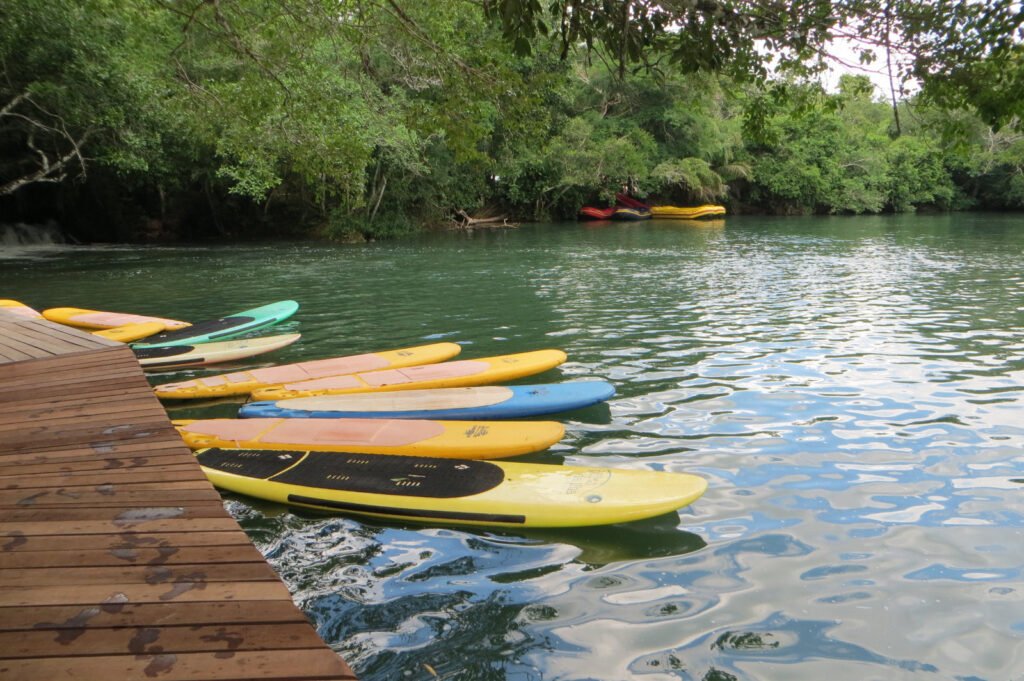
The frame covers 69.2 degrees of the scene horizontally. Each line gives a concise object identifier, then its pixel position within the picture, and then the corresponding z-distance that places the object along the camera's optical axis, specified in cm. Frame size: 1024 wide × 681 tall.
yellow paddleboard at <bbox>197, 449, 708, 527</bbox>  376
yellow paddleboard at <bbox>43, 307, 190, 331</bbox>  962
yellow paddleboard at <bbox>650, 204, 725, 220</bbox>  3534
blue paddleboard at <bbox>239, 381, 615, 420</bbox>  557
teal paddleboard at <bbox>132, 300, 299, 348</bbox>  851
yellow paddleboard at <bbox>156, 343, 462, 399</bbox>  634
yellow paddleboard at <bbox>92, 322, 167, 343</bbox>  862
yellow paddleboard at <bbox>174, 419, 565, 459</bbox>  475
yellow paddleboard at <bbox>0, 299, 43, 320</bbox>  856
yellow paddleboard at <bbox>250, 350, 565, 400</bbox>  615
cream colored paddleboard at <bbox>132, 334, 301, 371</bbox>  758
